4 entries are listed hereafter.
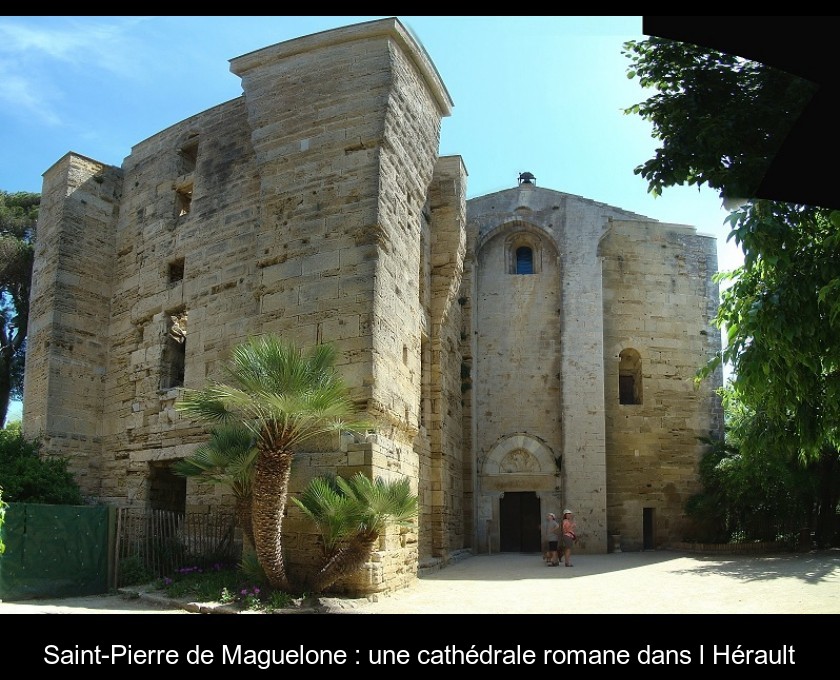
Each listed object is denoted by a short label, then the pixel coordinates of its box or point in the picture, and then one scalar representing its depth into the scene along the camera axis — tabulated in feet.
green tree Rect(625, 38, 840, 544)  23.90
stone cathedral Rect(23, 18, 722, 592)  34.81
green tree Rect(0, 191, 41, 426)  67.87
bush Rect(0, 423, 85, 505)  39.68
